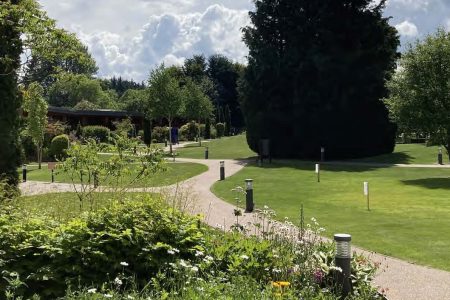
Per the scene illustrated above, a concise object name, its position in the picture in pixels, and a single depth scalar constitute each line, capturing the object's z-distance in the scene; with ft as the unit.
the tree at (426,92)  76.84
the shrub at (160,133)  189.10
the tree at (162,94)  142.41
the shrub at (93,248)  16.72
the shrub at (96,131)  171.53
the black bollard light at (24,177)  83.09
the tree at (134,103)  262.94
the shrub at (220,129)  233.55
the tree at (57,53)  31.65
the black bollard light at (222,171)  78.75
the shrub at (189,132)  209.77
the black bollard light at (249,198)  47.76
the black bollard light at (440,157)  100.68
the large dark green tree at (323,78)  115.44
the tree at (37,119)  112.47
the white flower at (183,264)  15.69
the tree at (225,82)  291.17
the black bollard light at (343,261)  17.43
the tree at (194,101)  188.65
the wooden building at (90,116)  192.34
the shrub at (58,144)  128.67
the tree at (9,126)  57.41
